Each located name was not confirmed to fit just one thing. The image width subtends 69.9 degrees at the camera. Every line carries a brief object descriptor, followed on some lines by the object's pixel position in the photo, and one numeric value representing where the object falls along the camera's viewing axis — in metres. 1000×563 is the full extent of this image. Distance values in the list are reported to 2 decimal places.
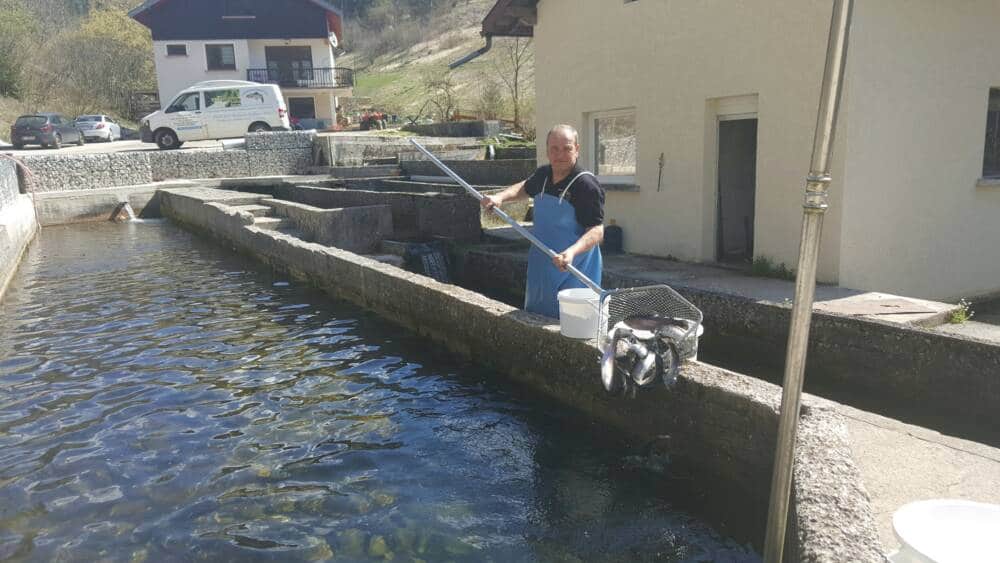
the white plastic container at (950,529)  2.31
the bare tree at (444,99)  33.08
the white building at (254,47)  42.81
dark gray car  30.45
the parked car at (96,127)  36.16
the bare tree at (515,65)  27.90
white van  25.75
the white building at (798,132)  7.67
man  5.00
